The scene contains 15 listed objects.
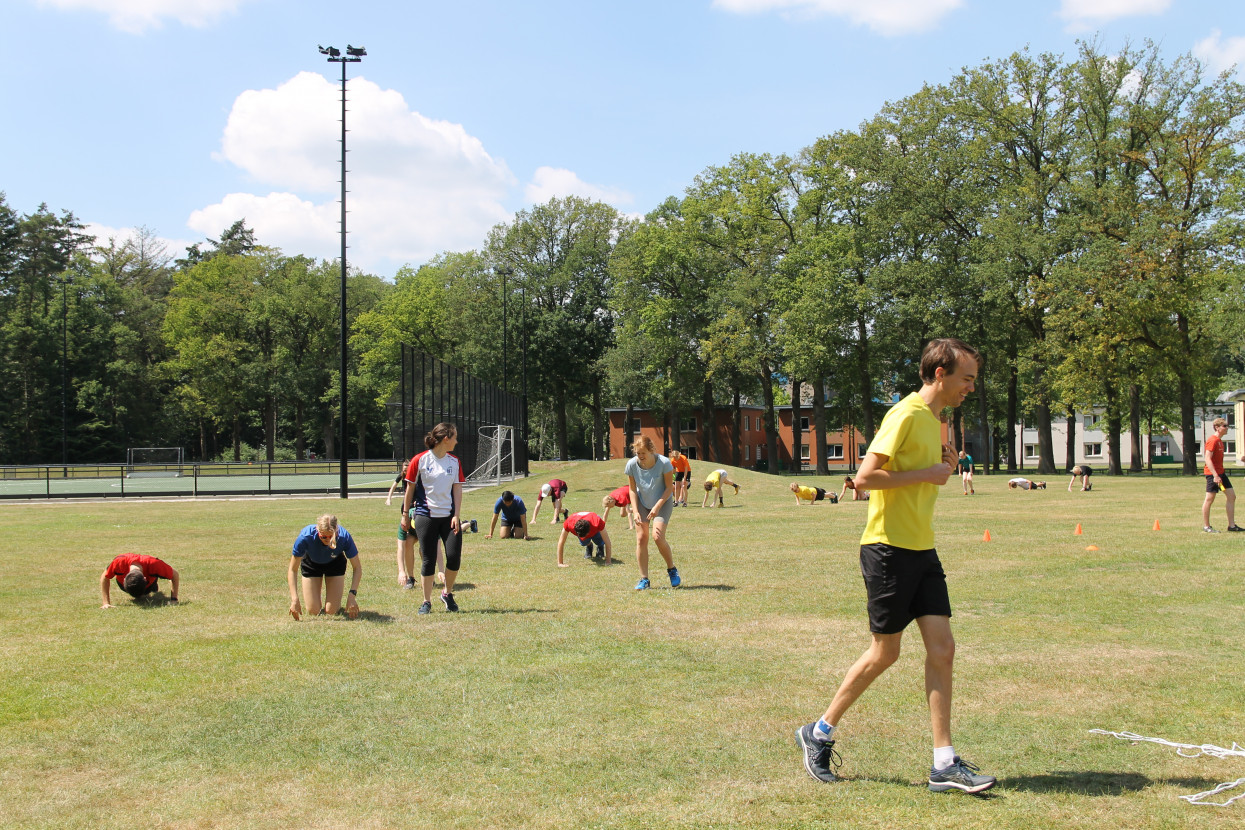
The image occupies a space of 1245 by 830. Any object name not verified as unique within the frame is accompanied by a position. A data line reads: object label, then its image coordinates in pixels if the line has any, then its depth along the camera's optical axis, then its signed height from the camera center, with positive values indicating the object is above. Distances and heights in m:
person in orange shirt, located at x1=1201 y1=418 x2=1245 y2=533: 15.30 -0.50
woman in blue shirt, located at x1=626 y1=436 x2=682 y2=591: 10.77 -0.58
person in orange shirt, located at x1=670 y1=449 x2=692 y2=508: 23.70 -0.84
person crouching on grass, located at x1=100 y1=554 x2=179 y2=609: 10.20 -1.35
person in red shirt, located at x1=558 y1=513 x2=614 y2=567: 13.34 -1.17
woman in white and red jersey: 9.67 -0.58
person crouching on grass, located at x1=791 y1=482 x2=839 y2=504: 27.47 -1.56
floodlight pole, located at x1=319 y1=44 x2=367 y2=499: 29.61 +12.01
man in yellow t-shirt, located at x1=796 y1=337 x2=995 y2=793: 4.62 -0.51
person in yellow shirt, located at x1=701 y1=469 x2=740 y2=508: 25.78 -1.05
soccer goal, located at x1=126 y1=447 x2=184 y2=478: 65.85 -0.40
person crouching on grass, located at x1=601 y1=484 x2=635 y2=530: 15.27 -0.91
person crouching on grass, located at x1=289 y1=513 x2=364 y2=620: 9.27 -1.17
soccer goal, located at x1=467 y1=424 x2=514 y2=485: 41.81 -0.55
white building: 95.88 -0.69
